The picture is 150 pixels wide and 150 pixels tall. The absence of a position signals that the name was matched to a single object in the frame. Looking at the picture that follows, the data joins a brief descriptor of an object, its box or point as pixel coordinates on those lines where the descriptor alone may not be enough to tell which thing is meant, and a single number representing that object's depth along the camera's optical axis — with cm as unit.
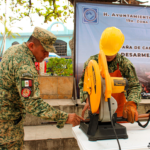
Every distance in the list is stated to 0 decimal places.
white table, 109
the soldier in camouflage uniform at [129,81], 148
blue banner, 370
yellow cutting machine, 114
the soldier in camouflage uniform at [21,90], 125
